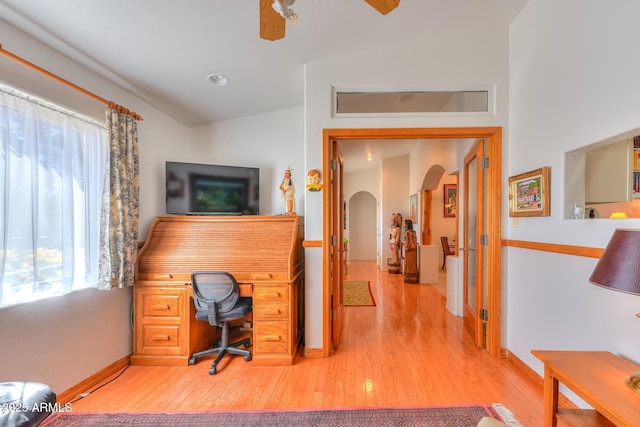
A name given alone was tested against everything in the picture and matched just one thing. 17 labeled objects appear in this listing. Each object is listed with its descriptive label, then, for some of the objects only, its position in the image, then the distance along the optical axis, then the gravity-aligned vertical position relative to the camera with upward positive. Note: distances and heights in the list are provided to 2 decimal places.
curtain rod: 1.49 +0.91
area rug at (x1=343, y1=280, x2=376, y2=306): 4.02 -1.43
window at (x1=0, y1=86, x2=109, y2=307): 1.54 +0.11
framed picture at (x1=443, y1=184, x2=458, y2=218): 6.78 +0.35
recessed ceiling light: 2.33 +1.25
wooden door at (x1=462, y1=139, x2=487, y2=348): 2.51 -0.38
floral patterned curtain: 2.06 +0.07
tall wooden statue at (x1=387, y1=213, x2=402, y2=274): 6.02 -0.72
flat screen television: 2.71 +0.26
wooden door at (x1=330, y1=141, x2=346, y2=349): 2.53 -0.40
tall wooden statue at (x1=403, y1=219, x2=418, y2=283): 5.23 -0.94
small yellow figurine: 2.35 +0.30
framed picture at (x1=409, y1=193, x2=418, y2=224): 5.89 +0.12
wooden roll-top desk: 2.28 -0.72
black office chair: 2.19 -0.74
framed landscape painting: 1.91 +0.15
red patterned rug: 1.60 -1.32
